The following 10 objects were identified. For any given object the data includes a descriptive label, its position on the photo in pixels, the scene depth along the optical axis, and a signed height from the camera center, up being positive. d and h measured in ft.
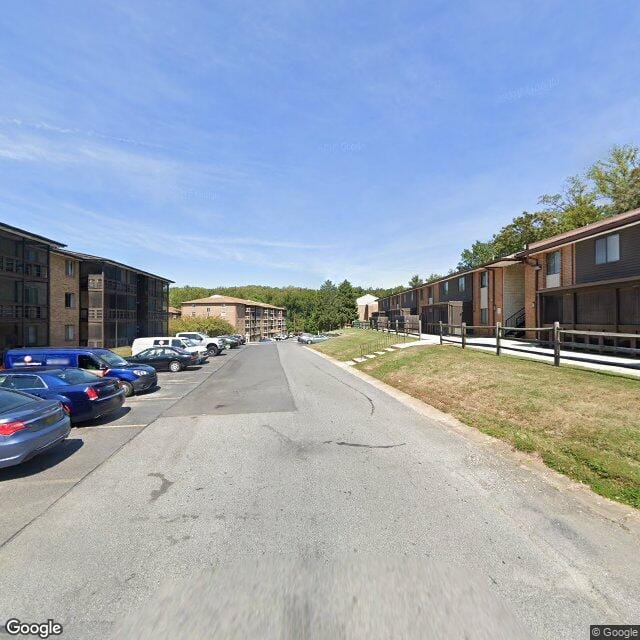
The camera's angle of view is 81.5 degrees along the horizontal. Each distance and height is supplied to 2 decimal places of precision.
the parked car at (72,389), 29.35 -5.24
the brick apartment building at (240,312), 311.06 +10.31
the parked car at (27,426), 18.84 -5.58
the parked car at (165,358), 69.72 -6.38
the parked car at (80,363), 42.14 -4.38
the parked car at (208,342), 111.04 -5.45
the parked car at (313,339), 190.80 -7.85
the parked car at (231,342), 146.69 -7.58
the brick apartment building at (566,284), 54.29 +7.65
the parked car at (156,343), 84.89 -4.34
